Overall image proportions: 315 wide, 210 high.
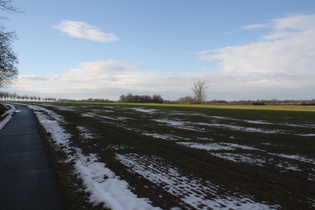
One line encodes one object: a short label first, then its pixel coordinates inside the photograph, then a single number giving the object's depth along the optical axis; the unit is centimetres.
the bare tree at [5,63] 1949
